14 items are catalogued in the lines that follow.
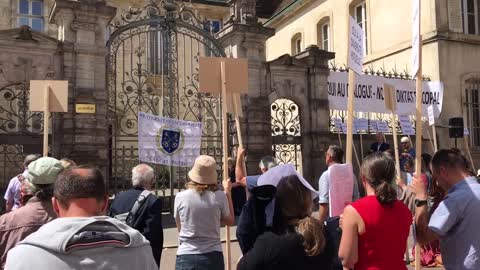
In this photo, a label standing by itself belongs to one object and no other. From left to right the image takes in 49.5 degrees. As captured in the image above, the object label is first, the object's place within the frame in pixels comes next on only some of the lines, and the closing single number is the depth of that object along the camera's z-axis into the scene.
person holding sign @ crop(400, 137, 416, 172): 10.12
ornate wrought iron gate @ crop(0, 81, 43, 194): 10.73
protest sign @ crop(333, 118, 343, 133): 14.43
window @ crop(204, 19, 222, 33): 26.81
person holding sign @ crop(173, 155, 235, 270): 4.55
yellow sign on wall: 11.28
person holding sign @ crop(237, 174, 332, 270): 2.83
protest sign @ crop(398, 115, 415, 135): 15.51
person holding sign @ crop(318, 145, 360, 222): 5.93
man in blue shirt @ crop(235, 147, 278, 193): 5.08
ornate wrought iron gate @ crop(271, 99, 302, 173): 13.85
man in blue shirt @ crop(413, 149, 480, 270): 3.26
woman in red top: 3.25
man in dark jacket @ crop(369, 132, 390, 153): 12.14
